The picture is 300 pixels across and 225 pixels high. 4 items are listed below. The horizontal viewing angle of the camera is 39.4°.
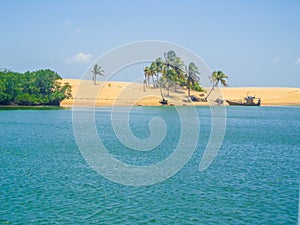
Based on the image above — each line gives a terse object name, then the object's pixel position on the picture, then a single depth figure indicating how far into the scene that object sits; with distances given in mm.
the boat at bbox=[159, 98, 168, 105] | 96994
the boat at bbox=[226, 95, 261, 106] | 109725
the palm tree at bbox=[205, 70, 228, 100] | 103375
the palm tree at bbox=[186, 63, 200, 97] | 87938
